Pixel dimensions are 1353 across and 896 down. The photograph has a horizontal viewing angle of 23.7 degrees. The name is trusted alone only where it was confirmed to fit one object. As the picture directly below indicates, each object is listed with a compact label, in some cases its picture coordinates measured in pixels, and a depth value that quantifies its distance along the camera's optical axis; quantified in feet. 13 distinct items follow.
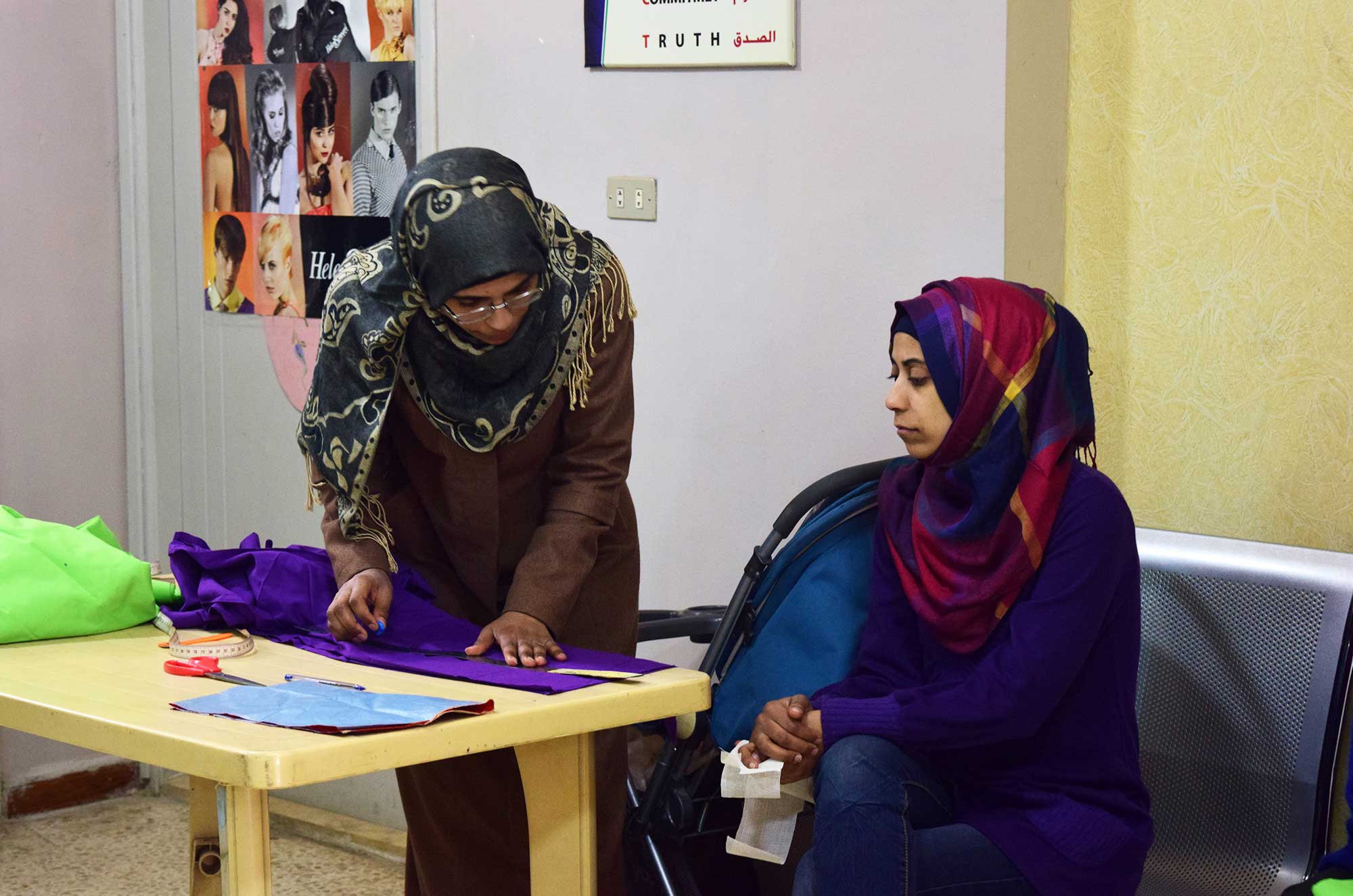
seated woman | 13.51
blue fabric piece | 12.33
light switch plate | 17.08
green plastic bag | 13.75
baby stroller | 14.74
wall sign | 16.38
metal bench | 14.52
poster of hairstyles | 18.39
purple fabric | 13.66
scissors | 13.24
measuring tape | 13.51
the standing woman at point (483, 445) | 13.58
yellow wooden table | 12.13
